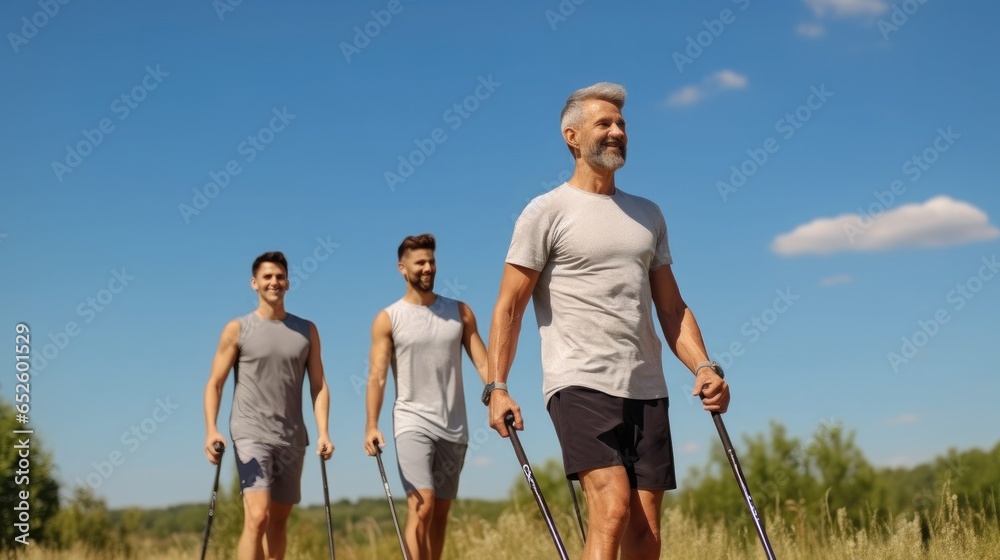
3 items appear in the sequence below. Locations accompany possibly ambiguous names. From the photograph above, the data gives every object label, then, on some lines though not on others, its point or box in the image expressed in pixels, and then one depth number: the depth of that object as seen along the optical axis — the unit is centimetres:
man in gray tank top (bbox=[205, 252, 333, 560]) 780
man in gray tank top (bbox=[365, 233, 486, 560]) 739
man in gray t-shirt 463
